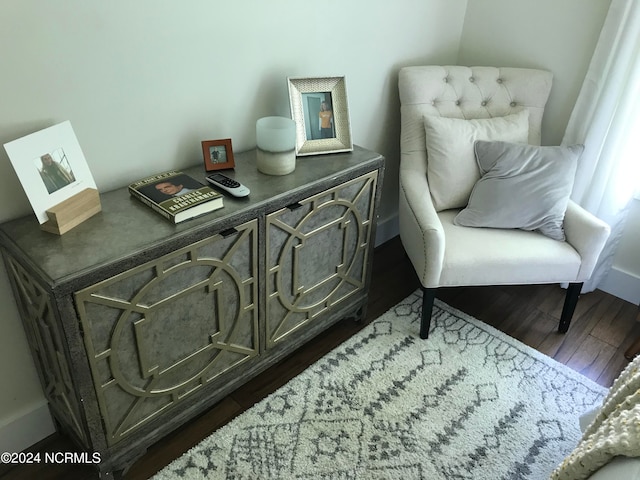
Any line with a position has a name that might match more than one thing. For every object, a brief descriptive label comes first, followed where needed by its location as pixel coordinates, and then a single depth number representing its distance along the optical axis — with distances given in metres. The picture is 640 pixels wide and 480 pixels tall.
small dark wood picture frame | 1.66
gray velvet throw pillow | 2.08
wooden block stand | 1.28
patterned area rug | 1.60
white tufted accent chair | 1.98
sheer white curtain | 2.09
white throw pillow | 2.20
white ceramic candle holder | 1.65
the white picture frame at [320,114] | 1.84
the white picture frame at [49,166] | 1.23
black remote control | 1.52
